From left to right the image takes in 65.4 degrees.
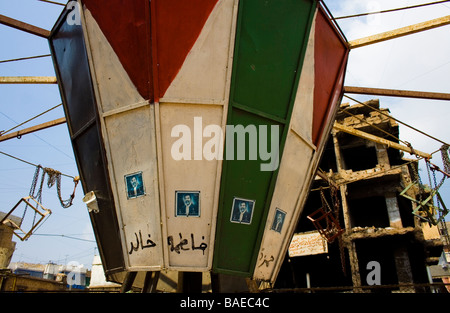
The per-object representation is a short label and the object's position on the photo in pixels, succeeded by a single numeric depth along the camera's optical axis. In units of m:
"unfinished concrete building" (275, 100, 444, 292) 21.12
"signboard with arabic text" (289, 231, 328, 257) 22.47
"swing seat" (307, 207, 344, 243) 20.09
